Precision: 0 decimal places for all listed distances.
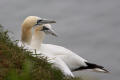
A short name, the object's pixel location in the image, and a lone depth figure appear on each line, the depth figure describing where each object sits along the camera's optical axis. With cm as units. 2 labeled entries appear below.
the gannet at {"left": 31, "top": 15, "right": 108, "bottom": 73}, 1986
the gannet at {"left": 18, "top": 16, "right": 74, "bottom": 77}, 1911
